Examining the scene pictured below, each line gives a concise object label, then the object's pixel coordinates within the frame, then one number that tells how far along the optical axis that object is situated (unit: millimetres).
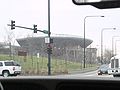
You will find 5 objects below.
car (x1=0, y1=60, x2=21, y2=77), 42853
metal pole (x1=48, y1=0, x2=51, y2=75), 38475
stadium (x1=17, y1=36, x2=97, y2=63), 83250
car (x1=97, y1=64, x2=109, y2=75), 49812
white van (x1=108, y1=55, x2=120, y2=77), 37625
